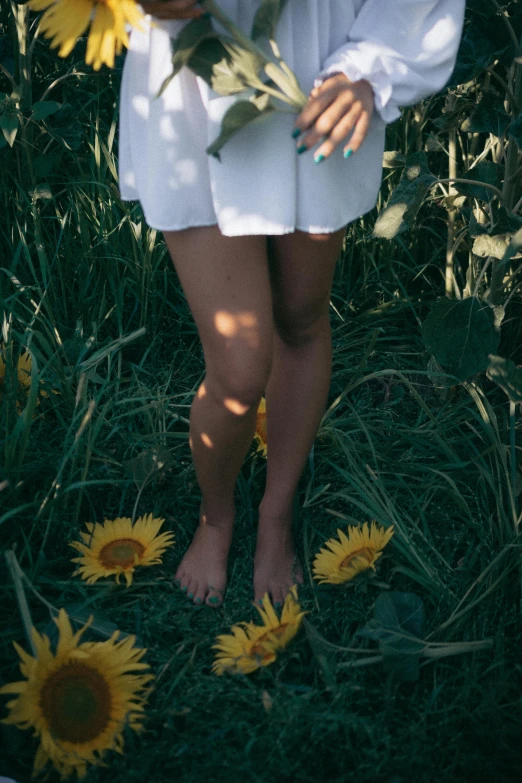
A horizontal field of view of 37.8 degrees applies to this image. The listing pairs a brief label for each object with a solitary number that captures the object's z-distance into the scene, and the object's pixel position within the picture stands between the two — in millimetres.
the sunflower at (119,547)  1569
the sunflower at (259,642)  1337
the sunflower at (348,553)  1543
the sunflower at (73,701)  1174
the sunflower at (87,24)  966
